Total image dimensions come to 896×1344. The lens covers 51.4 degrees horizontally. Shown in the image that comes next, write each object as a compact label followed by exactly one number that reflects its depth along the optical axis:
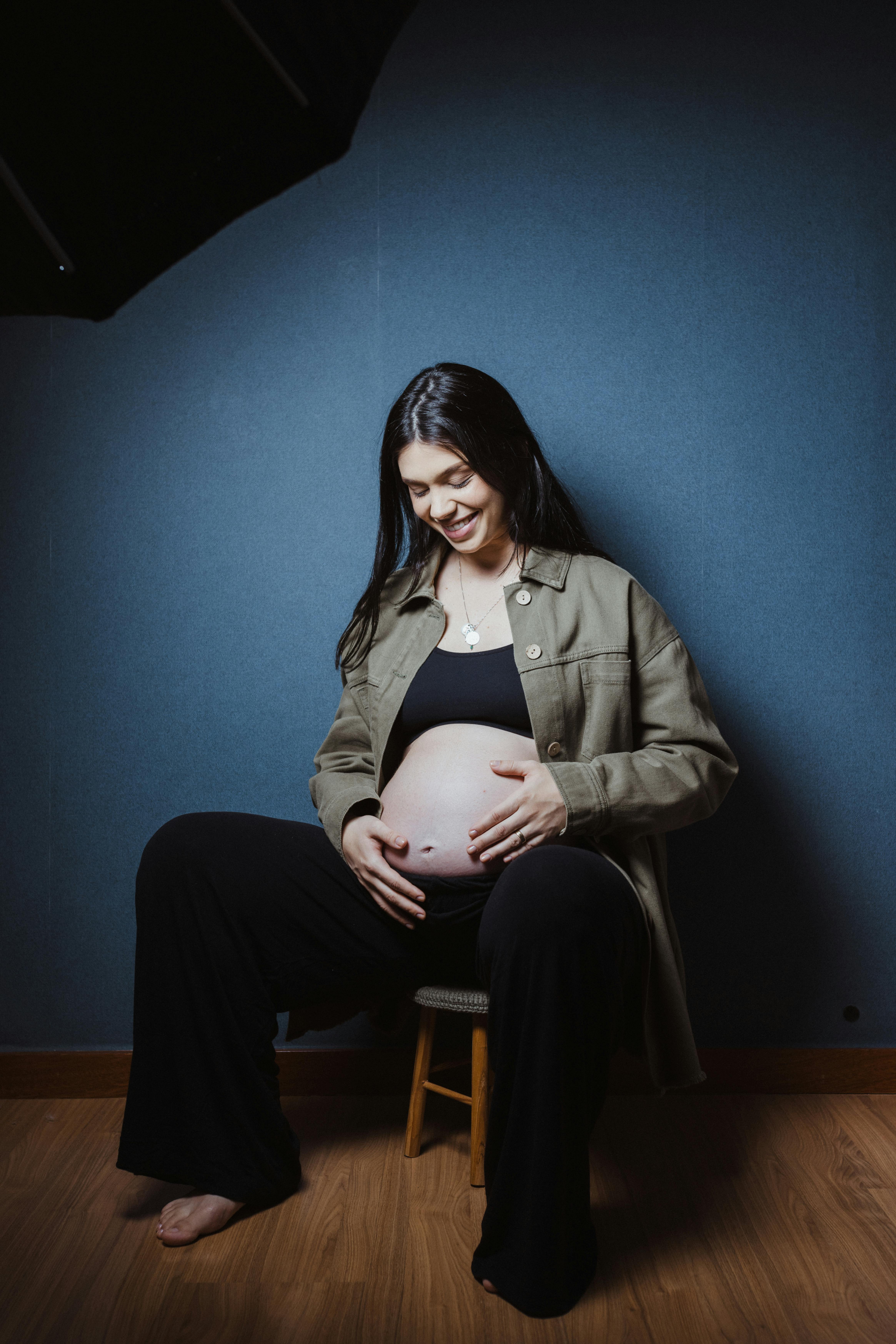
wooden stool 1.53
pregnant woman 1.29
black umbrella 0.73
